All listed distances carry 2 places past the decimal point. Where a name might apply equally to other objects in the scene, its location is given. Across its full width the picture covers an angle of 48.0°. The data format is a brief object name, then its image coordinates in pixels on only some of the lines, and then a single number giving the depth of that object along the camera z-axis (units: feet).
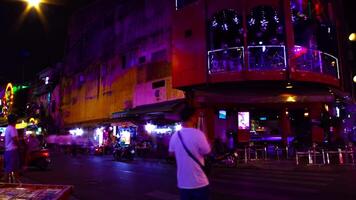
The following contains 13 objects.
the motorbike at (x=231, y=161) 67.64
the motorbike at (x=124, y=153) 95.50
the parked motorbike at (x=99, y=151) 126.63
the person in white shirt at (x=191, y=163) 17.15
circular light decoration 125.49
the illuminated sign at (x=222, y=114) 84.66
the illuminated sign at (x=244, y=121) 81.51
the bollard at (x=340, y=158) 64.09
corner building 75.10
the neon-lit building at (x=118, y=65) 100.22
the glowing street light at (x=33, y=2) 34.38
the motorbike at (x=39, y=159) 64.69
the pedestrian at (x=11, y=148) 34.35
